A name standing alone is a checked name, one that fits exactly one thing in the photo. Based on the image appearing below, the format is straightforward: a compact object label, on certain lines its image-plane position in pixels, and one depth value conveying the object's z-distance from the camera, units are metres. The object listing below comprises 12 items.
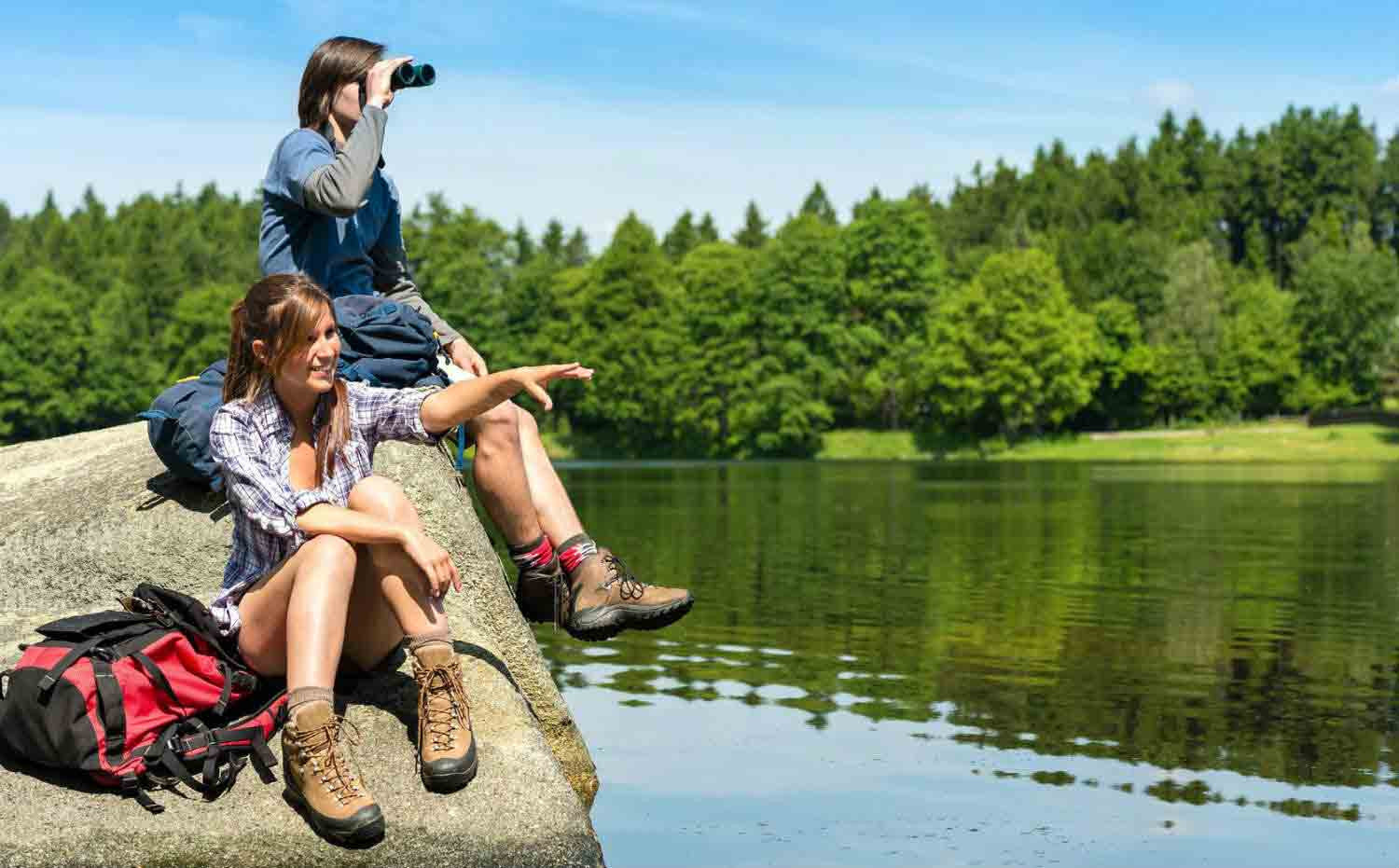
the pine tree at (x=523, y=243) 145.12
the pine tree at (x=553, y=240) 142.12
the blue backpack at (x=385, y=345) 6.94
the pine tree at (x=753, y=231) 148.88
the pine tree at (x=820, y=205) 151.12
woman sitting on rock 5.53
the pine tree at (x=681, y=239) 133.00
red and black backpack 5.55
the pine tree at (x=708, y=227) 143.75
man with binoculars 6.72
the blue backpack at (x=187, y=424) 6.82
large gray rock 5.63
